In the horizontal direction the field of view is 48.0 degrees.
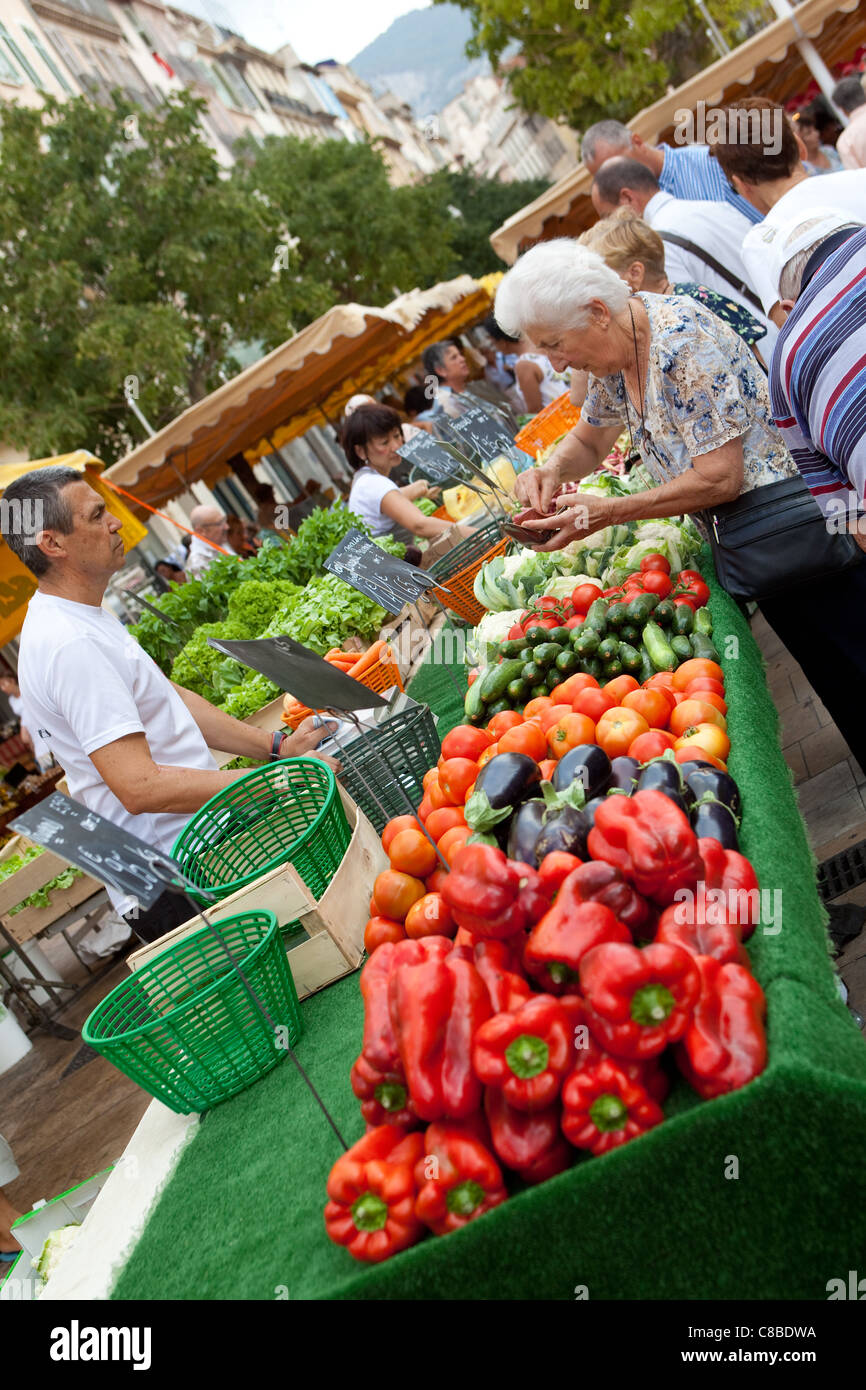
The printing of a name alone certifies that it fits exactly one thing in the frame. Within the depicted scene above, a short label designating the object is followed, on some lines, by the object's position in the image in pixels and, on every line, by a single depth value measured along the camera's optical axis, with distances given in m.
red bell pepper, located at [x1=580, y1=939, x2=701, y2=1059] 1.43
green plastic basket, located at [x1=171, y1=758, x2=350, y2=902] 2.64
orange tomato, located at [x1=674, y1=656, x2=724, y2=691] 2.55
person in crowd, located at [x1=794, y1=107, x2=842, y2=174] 8.59
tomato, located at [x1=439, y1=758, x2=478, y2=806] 2.44
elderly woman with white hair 2.79
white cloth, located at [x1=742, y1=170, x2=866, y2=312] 2.70
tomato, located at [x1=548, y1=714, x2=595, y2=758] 2.37
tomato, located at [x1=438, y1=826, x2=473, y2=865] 2.17
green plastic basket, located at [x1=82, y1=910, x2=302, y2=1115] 2.02
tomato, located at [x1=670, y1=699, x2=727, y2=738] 2.32
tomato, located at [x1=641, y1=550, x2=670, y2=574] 3.27
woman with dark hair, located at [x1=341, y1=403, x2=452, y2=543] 6.03
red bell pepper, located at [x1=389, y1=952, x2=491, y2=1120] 1.54
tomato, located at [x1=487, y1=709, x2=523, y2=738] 2.66
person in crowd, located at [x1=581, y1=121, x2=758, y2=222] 5.30
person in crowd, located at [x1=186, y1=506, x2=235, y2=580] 9.61
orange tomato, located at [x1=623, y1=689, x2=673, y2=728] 2.41
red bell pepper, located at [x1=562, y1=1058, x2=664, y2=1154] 1.41
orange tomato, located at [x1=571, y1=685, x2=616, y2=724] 2.49
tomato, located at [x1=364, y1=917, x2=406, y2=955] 2.16
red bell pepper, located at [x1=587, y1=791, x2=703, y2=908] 1.66
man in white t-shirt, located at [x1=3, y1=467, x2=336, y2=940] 2.75
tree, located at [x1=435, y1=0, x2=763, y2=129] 20.84
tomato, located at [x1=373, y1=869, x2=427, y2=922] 2.16
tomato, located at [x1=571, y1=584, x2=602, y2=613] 3.29
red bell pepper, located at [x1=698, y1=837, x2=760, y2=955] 1.65
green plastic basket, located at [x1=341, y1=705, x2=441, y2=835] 2.89
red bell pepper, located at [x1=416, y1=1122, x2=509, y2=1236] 1.46
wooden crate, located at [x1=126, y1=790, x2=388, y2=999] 2.32
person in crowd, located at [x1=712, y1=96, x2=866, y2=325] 3.16
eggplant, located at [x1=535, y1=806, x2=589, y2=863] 1.84
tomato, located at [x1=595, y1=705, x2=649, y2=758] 2.31
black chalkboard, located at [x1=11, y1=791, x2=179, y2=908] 1.80
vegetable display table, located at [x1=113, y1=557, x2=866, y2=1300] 1.33
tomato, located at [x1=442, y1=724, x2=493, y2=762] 2.56
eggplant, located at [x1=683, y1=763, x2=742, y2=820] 1.94
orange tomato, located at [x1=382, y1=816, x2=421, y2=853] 2.32
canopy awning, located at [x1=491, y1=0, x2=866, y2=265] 9.59
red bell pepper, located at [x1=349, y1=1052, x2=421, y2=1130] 1.66
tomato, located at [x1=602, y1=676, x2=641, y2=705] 2.56
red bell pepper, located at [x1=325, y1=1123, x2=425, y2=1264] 1.51
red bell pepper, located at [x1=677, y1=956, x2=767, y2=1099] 1.37
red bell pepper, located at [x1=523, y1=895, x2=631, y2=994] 1.57
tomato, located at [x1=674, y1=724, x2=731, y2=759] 2.18
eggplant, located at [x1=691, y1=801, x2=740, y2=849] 1.83
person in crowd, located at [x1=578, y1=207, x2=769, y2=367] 3.55
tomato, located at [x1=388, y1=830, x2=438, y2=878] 2.21
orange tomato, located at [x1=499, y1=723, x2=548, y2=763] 2.40
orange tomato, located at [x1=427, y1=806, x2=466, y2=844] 2.32
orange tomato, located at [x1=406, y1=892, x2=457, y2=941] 2.00
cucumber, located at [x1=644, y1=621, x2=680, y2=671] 2.76
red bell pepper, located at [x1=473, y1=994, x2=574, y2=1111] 1.47
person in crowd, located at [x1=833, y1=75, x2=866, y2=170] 5.03
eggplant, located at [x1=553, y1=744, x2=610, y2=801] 2.06
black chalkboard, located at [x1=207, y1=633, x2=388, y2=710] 2.38
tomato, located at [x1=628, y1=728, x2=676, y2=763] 2.19
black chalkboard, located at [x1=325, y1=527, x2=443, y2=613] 3.42
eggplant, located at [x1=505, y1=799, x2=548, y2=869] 1.90
